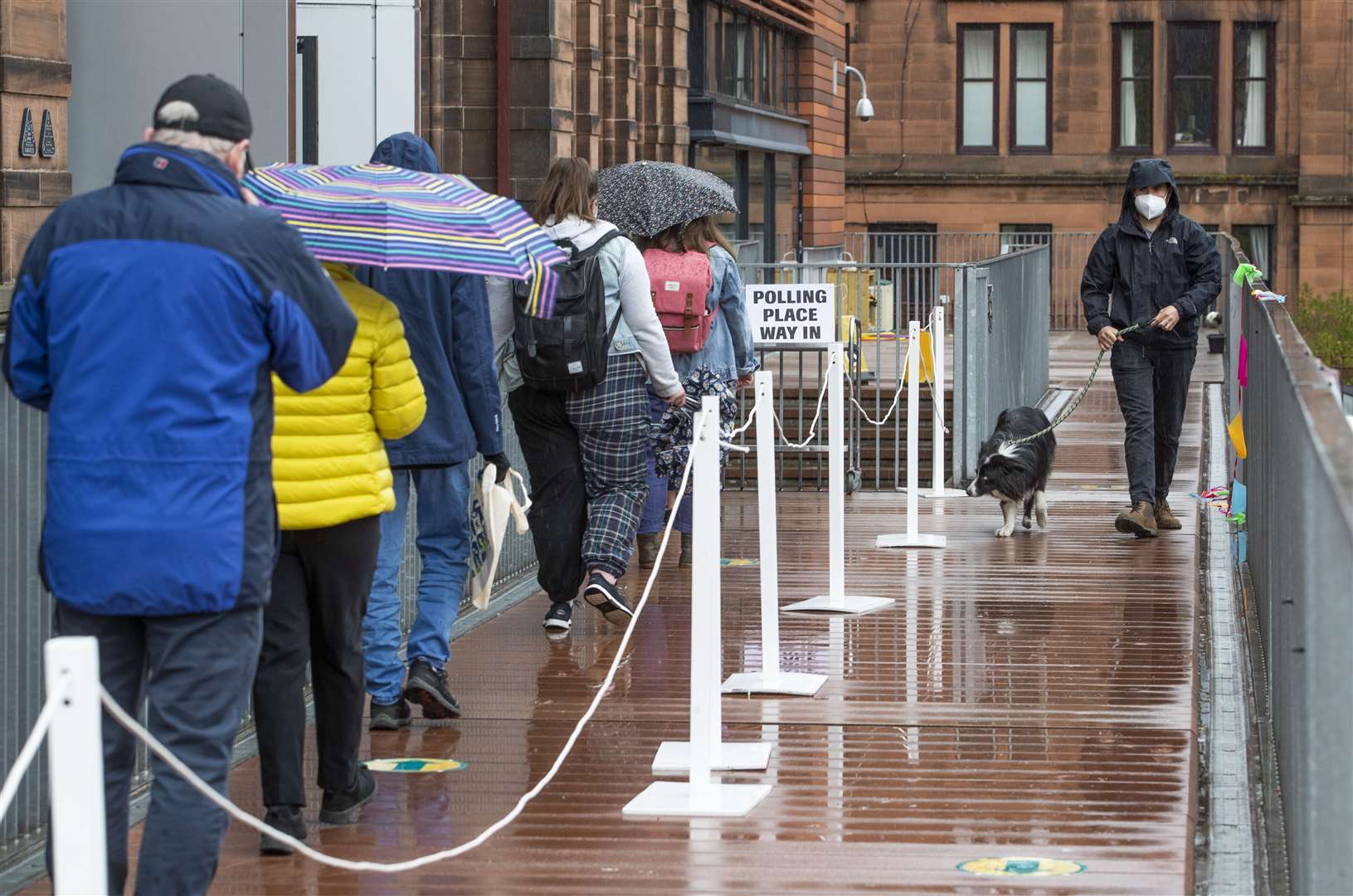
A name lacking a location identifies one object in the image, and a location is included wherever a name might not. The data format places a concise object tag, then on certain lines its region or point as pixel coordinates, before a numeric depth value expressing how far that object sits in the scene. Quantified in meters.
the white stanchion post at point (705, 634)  12.94
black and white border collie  25.95
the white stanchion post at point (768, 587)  15.50
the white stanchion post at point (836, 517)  19.45
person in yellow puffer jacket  11.72
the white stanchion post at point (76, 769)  6.96
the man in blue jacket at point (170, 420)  9.06
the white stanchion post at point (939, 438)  30.33
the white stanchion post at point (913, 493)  25.36
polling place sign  29.34
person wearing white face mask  24.45
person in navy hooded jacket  14.49
